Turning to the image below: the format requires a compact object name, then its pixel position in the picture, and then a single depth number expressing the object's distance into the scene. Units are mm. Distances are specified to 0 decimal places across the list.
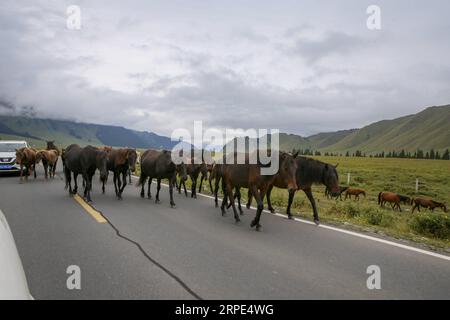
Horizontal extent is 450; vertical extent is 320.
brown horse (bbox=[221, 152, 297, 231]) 8062
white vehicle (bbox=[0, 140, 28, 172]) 20469
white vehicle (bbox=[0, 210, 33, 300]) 1915
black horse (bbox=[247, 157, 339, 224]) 9633
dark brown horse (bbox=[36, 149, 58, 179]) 19475
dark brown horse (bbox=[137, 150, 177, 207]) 12250
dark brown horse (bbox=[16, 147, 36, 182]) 18625
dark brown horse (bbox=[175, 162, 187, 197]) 12203
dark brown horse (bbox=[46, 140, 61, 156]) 24391
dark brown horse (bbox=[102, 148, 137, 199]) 12547
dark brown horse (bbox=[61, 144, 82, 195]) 12469
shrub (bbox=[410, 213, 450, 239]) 8659
